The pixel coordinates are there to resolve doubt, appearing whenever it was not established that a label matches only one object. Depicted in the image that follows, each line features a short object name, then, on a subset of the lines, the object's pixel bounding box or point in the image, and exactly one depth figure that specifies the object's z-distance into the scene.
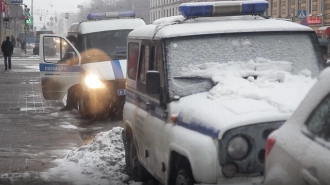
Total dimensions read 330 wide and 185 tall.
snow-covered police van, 5.16
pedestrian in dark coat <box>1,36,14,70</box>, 32.84
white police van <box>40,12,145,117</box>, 14.65
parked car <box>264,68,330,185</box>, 3.43
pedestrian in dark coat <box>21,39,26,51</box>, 62.33
